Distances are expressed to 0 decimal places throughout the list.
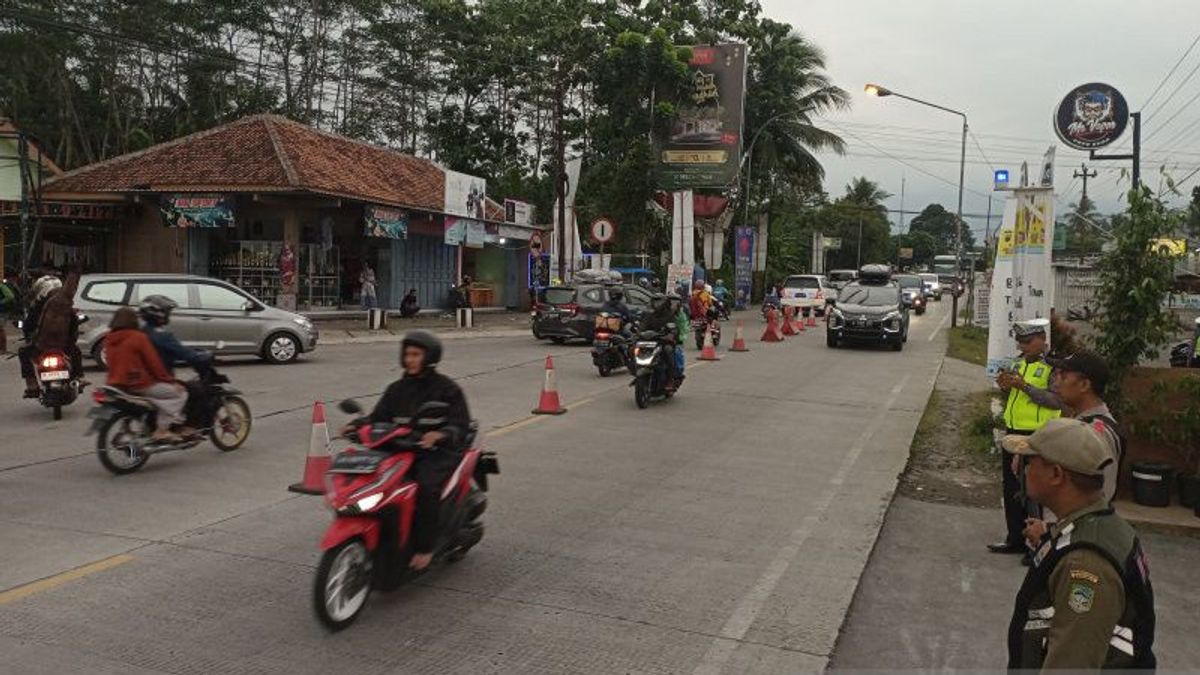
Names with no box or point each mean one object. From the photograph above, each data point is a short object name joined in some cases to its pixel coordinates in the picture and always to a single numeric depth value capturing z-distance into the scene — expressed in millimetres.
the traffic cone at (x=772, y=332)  24203
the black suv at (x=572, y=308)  21547
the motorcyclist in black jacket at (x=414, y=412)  4871
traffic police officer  5949
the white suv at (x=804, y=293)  33906
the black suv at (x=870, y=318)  21609
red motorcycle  4488
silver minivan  15289
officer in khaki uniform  2291
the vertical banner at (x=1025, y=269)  9891
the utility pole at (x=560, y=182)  27312
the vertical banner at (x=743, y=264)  39656
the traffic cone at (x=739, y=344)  20825
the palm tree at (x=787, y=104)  41250
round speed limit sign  27109
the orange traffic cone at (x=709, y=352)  18672
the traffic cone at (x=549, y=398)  11422
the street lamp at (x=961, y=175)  29062
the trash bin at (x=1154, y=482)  7258
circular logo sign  14617
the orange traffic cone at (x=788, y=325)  26389
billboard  36969
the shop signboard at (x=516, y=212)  33312
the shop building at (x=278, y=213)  23984
